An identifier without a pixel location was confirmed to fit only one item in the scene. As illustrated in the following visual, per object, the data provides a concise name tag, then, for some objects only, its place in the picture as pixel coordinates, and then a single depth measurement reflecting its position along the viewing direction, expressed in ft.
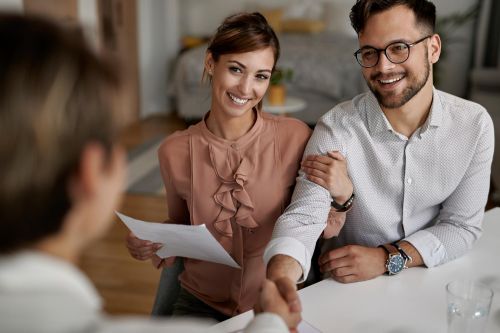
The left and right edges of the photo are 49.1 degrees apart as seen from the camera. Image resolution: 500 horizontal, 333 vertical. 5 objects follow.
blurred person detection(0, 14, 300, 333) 1.70
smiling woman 4.70
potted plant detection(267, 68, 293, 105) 12.83
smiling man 4.68
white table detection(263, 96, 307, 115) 12.59
